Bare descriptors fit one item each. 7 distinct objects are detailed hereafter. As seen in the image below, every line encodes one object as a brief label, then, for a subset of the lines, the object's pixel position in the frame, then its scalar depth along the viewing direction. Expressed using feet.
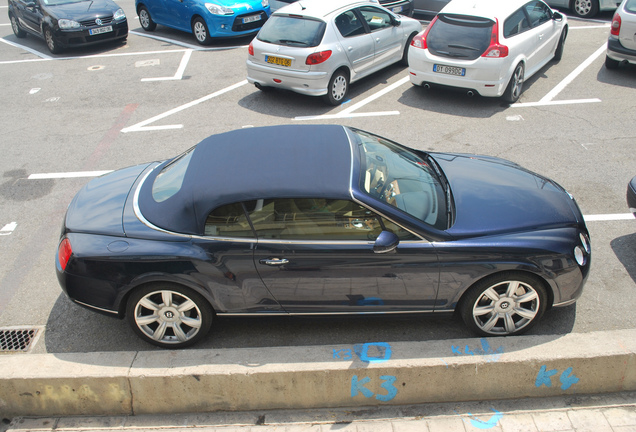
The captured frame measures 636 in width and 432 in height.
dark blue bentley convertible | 14.01
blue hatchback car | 42.93
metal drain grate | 15.55
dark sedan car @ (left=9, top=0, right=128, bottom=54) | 42.75
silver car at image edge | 32.14
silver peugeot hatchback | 30.48
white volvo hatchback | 29.45
